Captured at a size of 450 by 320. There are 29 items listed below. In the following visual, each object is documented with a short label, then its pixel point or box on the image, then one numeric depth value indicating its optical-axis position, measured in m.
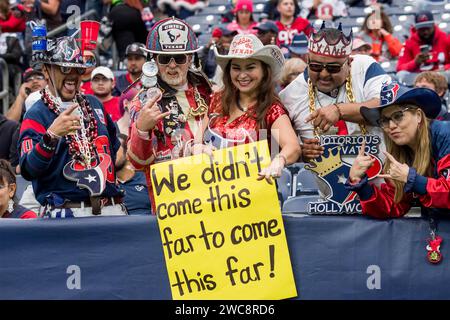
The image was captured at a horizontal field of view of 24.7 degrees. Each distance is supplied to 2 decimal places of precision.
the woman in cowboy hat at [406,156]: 5.39
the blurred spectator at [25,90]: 10.62
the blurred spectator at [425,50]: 11.12
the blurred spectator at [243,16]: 12.18
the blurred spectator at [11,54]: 12.26
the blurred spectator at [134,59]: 10.81
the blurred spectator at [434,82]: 9.15
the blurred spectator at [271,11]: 13.32
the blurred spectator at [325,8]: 12.98
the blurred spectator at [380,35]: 11.89
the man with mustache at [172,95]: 6.35
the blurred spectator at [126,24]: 12.87
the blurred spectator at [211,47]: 11.45
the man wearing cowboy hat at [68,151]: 6.04
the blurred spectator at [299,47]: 10.49
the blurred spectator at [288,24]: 12.12
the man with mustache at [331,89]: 5.95
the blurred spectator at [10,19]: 13.21
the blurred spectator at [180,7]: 14.37
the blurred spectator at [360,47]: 10.30
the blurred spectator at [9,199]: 6.77
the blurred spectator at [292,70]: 9.05
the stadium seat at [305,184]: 8.01
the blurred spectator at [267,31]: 10.70
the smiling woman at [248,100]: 5.90
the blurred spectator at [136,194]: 8.06
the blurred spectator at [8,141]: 9.62
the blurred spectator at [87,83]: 10.66
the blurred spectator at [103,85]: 10.19
